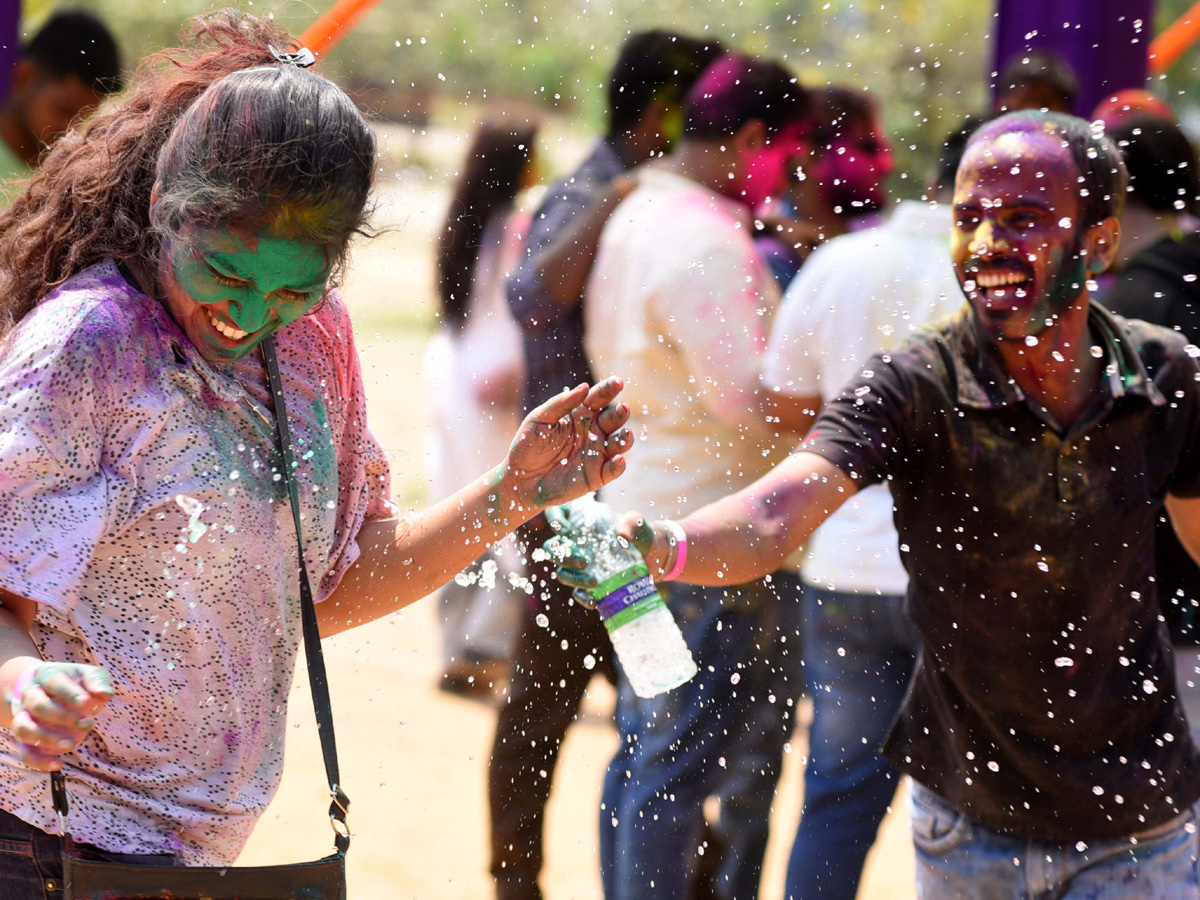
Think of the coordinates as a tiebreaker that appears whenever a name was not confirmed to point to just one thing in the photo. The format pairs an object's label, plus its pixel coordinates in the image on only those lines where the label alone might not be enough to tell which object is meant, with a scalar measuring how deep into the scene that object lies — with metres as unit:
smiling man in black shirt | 4.46
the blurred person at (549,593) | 7.34
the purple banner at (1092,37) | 9.44
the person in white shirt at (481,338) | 9.96
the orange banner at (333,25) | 11.05
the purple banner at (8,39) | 10.63
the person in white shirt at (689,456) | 6.84
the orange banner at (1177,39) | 11.98
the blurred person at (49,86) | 9.58
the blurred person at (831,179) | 8.66
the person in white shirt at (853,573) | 6.58
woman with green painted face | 3.48
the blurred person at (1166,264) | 5.71
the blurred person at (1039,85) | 8.30
